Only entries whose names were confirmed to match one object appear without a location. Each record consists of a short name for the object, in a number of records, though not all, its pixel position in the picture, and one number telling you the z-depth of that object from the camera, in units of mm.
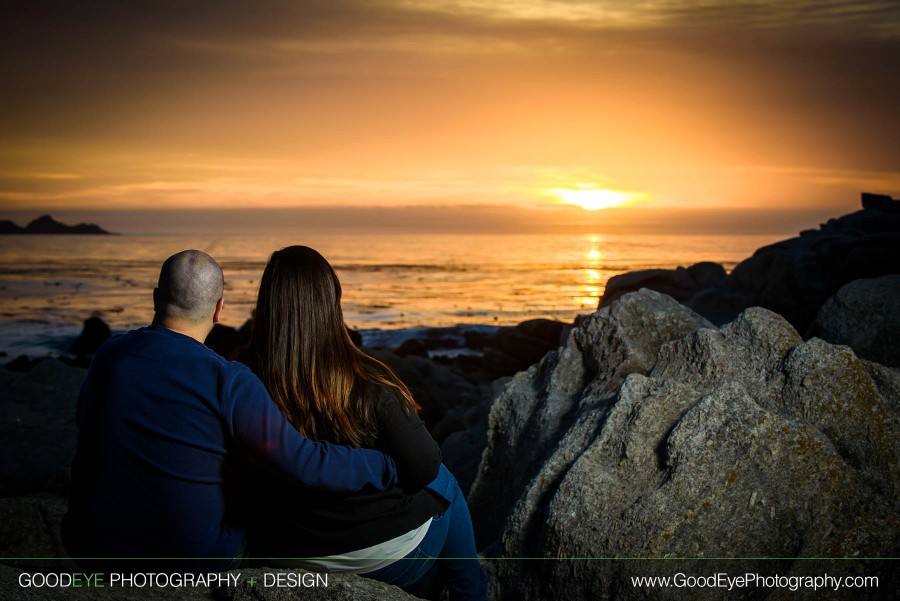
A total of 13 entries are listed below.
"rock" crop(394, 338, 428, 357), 22828
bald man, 3166
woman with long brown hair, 3479
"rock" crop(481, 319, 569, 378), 18844
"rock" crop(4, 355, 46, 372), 18859
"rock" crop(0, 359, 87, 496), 7348
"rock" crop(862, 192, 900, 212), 20994
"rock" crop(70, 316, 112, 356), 22438
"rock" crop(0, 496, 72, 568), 5355
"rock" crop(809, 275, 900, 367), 6043
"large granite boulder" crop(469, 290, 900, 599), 3881
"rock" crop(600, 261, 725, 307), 17891
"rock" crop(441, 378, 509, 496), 6805
